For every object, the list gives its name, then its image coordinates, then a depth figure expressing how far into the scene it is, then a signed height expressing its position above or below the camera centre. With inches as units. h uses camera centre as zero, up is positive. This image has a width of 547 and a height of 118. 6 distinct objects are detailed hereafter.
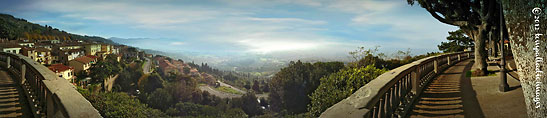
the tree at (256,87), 2033.7 -227.4
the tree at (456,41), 999.6 +52.7
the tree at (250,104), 1689.2 -299.6
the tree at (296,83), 1043.3 -107.2
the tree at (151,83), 1790.1 -173.4
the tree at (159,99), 1761.0 -271.7
